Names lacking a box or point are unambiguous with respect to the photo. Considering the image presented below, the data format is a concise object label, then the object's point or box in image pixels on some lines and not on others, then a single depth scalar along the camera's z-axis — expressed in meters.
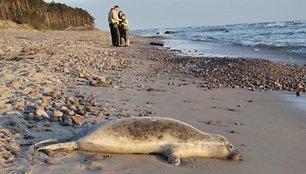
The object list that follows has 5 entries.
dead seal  3.94
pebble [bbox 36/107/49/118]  4.77
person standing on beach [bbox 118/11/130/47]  17.55
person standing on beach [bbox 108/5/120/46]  16.92
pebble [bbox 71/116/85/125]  4.76
